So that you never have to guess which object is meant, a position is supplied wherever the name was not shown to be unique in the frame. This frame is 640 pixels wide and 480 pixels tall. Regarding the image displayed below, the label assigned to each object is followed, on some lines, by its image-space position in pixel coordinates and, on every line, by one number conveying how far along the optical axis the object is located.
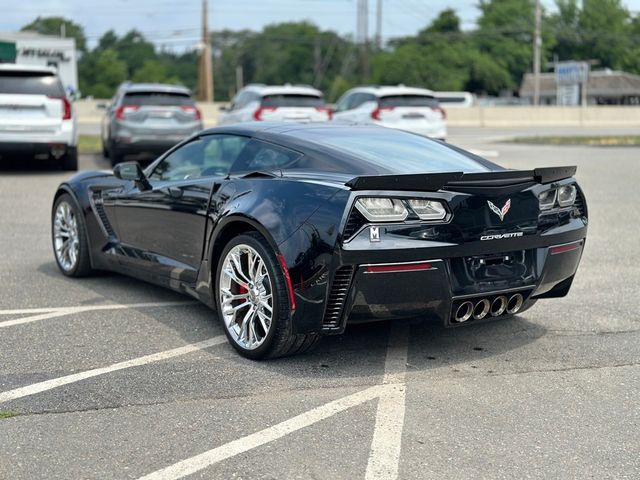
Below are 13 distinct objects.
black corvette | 4.67
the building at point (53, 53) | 55.56
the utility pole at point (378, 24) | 78.31
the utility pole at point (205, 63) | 50.59
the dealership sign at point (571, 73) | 51.47
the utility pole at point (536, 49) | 52.81
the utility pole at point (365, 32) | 73.94
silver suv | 17.11
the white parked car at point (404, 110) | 21.16
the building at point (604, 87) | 89.94
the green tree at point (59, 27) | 125.81
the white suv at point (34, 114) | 15.15
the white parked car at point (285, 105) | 20.16
